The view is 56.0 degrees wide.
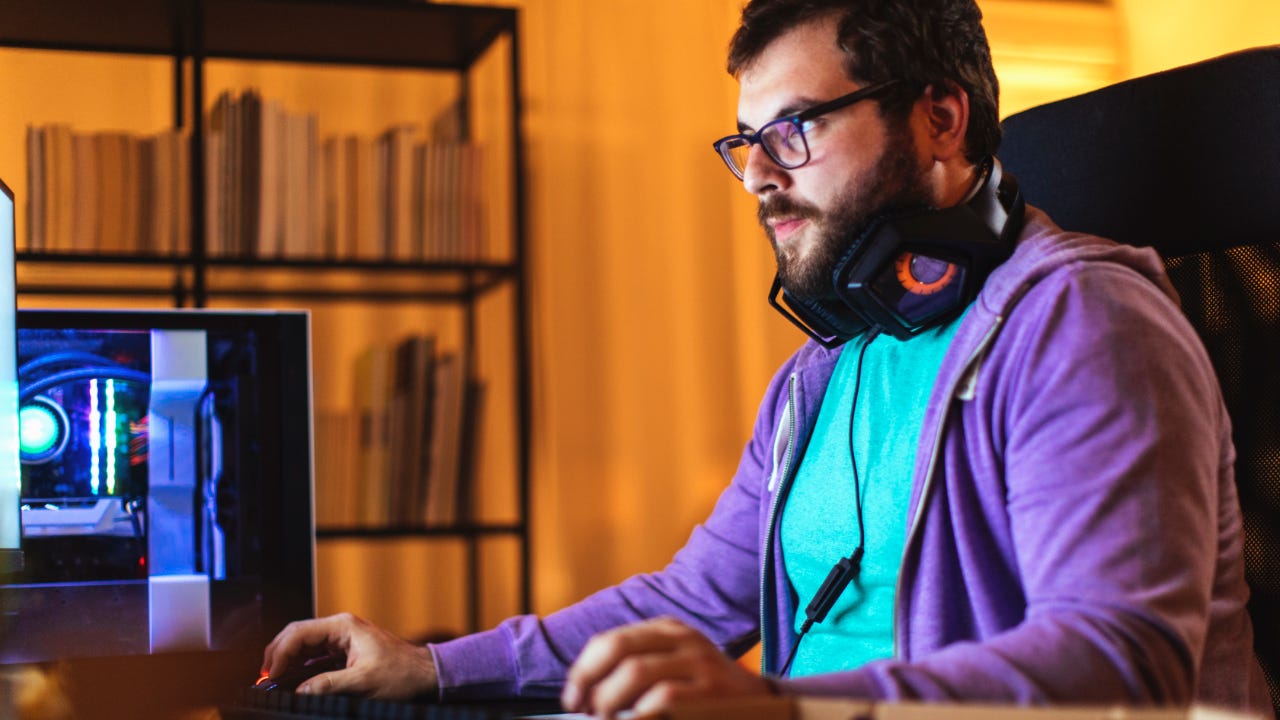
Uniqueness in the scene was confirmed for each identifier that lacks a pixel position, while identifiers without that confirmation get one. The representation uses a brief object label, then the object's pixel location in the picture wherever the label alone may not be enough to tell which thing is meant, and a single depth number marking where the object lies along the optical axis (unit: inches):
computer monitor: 42.3
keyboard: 27.4
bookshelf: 93.2
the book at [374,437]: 97.7
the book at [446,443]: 98.1
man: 30.0
